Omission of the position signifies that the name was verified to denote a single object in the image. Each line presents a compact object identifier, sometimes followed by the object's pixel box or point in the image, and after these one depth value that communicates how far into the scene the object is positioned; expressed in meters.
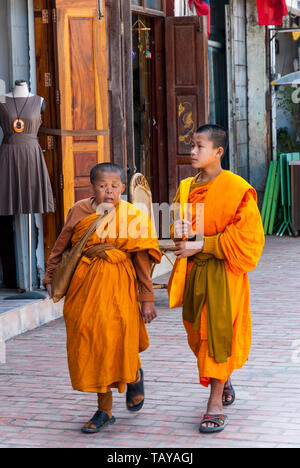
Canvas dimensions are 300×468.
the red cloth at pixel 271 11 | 19.29
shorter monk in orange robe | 6.97
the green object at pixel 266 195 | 20.26
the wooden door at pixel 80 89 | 11.88
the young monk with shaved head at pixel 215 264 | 7.02
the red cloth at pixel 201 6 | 17.07
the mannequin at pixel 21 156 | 11.36
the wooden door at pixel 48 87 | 11.98
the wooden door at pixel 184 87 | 15.96
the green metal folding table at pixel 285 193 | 19.90
